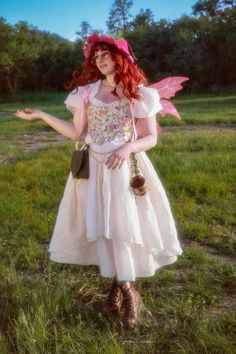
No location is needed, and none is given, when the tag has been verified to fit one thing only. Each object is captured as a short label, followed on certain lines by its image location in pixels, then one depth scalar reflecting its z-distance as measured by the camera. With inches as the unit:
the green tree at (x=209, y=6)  1632.6
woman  123.1
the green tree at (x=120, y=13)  2102.6
